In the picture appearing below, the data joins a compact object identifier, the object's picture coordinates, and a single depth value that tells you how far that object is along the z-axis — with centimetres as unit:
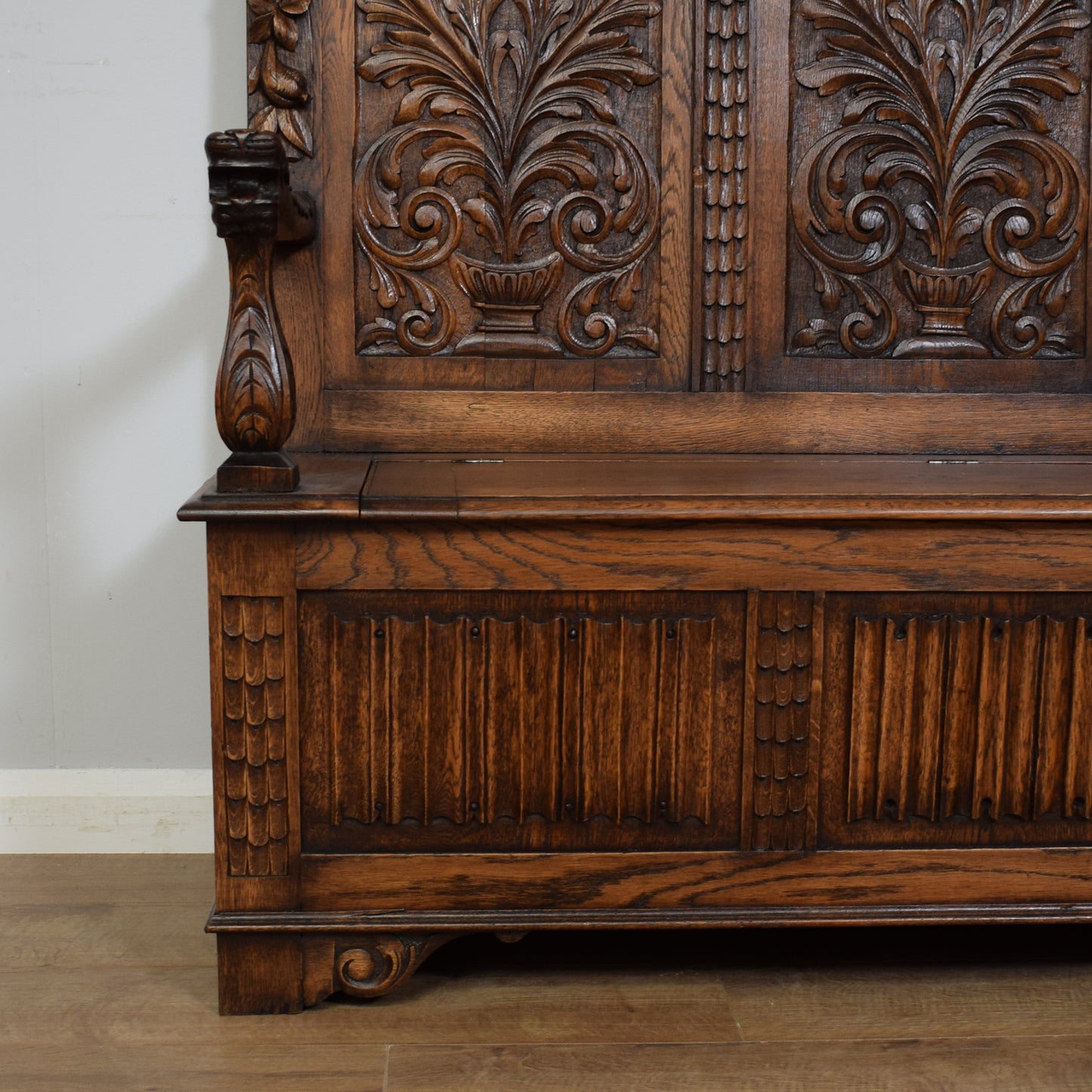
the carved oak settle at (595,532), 151
